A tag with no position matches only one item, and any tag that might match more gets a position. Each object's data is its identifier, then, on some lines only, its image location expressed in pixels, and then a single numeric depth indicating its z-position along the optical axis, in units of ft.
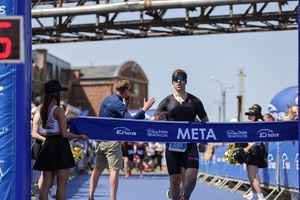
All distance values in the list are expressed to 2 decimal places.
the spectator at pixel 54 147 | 29.48
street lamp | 251.37
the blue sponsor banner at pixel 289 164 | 42.37
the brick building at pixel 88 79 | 260.05
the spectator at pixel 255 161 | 41.75
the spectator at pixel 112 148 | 34.83
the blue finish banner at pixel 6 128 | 27.27
